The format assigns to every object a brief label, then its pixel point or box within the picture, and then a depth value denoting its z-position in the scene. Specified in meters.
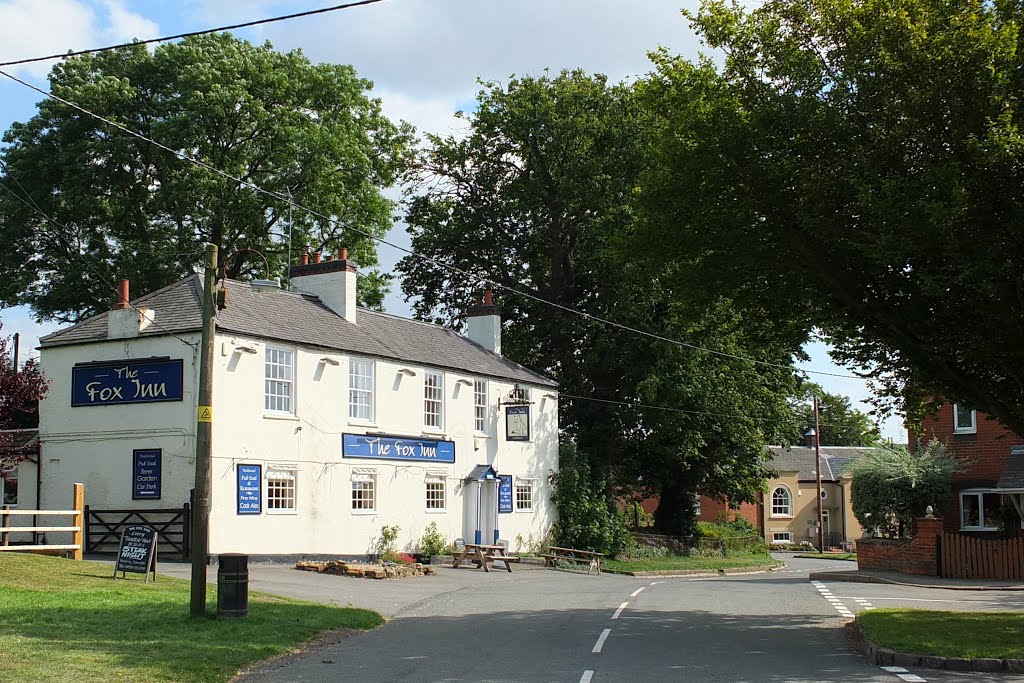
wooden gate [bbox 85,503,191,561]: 27.73
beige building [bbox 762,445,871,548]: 72.69
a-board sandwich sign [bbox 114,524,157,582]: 22.42
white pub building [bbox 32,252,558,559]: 28.47
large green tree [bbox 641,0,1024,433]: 15.66
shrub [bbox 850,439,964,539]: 35.00
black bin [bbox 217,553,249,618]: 17.39
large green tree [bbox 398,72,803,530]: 43.84
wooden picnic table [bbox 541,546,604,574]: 37.44
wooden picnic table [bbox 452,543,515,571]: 33.03
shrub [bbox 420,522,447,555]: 34.88
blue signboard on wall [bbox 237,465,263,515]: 28.48
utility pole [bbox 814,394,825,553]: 63.19
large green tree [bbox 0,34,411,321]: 41.50
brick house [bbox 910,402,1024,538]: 35.41
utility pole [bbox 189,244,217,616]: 17.19
